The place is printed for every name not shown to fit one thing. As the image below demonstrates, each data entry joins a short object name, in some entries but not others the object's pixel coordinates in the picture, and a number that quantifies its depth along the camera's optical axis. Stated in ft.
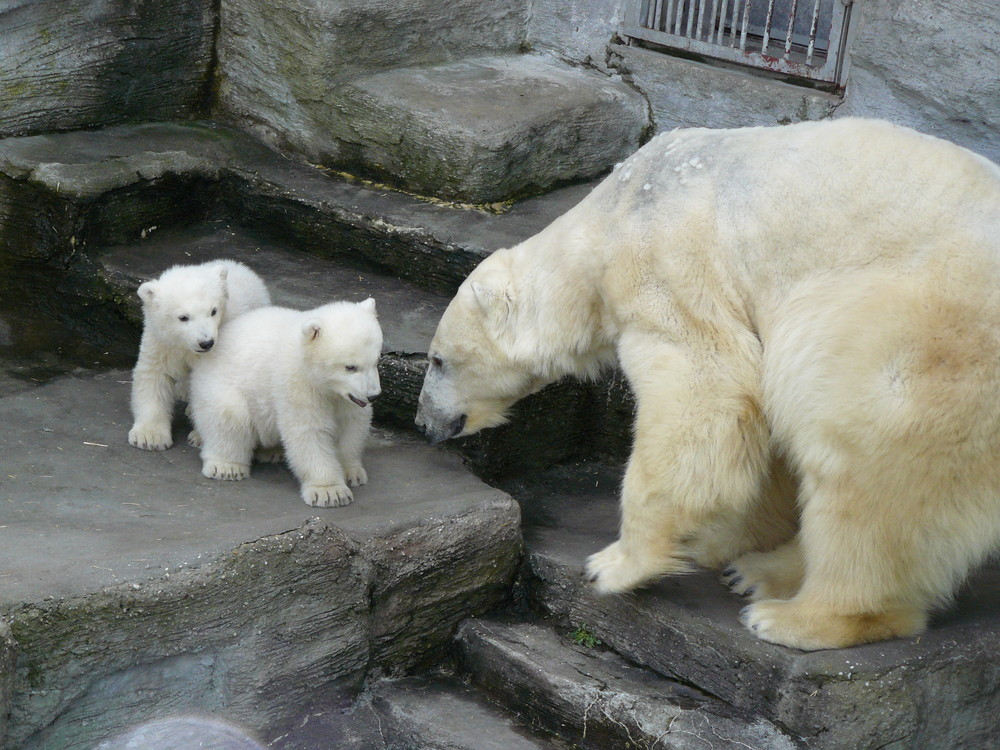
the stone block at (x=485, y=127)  35.04
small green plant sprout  24.32
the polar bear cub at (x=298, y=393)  23.56
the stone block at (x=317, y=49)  36.99
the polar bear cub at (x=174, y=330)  25.54
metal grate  33.91
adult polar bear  19.26
